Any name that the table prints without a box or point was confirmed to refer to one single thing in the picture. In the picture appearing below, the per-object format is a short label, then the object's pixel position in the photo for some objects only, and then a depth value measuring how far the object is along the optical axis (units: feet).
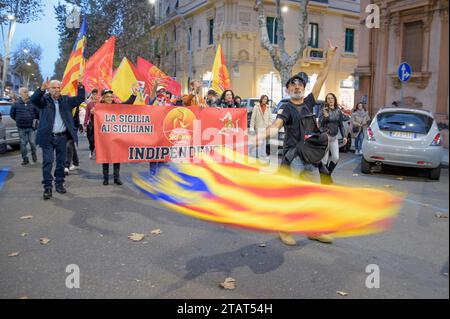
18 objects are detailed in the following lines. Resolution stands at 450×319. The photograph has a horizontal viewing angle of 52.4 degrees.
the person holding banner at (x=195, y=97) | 34.45
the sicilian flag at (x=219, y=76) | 47.01
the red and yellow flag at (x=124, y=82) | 46.16
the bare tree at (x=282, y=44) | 74.51
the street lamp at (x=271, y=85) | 125.57
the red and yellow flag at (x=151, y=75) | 49.06
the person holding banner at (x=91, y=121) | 40.19
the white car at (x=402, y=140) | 34.67
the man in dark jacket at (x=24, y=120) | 42.34
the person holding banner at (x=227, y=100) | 38.94
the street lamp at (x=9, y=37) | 101.69
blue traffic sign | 50.98
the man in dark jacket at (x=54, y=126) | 26.66
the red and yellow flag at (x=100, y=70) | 42.65
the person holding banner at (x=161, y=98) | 36.37
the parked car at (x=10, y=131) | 51.17
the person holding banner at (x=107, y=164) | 31.07
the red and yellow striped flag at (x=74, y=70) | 28.86
